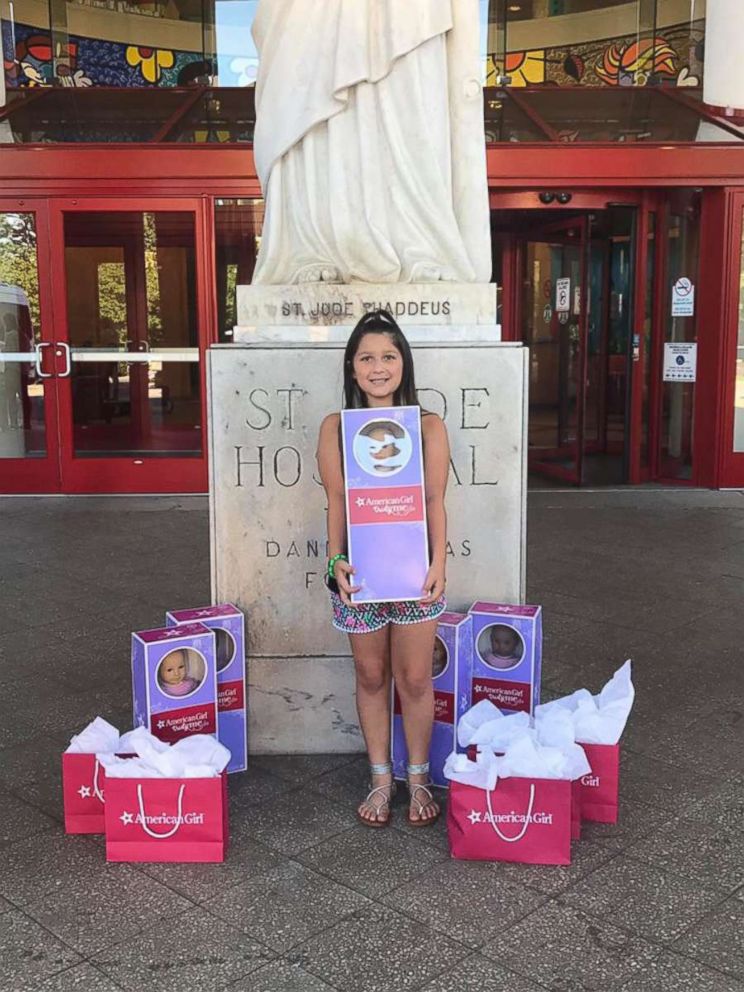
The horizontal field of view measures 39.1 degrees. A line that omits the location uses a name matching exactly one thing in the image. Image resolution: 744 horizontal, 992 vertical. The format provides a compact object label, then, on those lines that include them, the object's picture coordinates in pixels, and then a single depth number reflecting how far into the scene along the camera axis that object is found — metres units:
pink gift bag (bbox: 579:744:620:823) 3.15
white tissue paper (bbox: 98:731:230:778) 2.94
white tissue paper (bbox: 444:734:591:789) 2.90
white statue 3.62
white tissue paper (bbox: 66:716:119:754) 3.09
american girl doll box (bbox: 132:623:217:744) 3.27
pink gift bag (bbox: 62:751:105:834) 3.10
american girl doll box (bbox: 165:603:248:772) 3.48
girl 3.03
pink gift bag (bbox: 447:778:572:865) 2.90
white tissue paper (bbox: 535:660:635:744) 3.13
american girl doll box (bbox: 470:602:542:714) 3.41
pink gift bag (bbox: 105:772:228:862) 2.92
